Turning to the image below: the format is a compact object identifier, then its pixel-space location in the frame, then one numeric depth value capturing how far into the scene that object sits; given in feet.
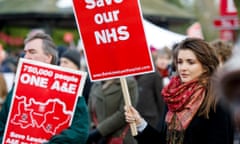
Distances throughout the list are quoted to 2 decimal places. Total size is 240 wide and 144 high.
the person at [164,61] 39.62
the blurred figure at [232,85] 5.21
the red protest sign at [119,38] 20.08
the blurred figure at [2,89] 29.21
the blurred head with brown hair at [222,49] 27.86
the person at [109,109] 28.18
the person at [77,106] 20.22
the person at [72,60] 31.94
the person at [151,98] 32.80
